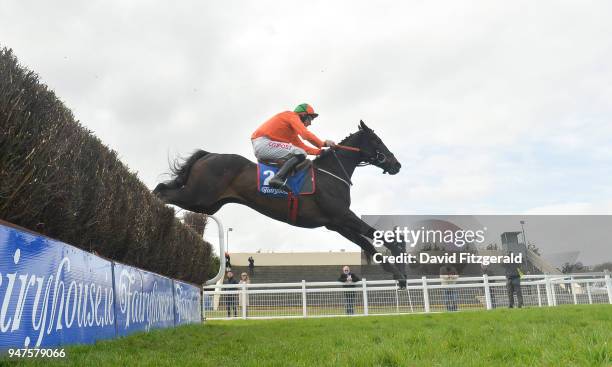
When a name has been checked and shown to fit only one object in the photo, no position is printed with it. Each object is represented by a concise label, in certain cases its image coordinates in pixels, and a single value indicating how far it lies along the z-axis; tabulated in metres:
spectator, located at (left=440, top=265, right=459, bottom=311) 13.98
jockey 7.12
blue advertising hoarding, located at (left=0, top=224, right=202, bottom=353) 3.51
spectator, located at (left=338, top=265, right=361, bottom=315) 14.45
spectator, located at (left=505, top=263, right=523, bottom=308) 12.86
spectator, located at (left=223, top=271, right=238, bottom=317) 14.63
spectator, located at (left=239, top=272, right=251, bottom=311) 14.25
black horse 7.18
